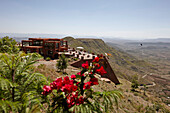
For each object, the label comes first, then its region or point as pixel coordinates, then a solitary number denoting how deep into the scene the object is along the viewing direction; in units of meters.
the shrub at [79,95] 2.05
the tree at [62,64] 18.07
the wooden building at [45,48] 27.38
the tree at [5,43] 10.10
